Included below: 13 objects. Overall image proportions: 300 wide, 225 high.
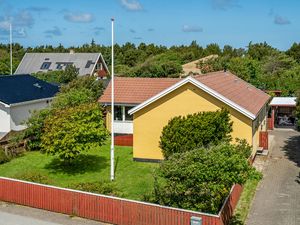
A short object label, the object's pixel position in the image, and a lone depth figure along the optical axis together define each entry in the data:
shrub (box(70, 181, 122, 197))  20.20
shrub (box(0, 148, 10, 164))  28.33
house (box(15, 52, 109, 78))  73.69
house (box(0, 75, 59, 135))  34.62
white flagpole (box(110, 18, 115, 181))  23.19
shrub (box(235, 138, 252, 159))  18.01
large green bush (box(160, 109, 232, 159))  24.66
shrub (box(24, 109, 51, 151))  30.08
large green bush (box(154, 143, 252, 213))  15.96
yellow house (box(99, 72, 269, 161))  26.03
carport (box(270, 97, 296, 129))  41.28
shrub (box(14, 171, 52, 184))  22.16
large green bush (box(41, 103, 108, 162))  23.98
